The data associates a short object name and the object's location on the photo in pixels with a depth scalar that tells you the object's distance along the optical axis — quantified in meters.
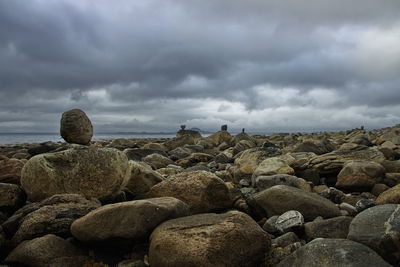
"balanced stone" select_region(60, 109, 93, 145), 11.20
